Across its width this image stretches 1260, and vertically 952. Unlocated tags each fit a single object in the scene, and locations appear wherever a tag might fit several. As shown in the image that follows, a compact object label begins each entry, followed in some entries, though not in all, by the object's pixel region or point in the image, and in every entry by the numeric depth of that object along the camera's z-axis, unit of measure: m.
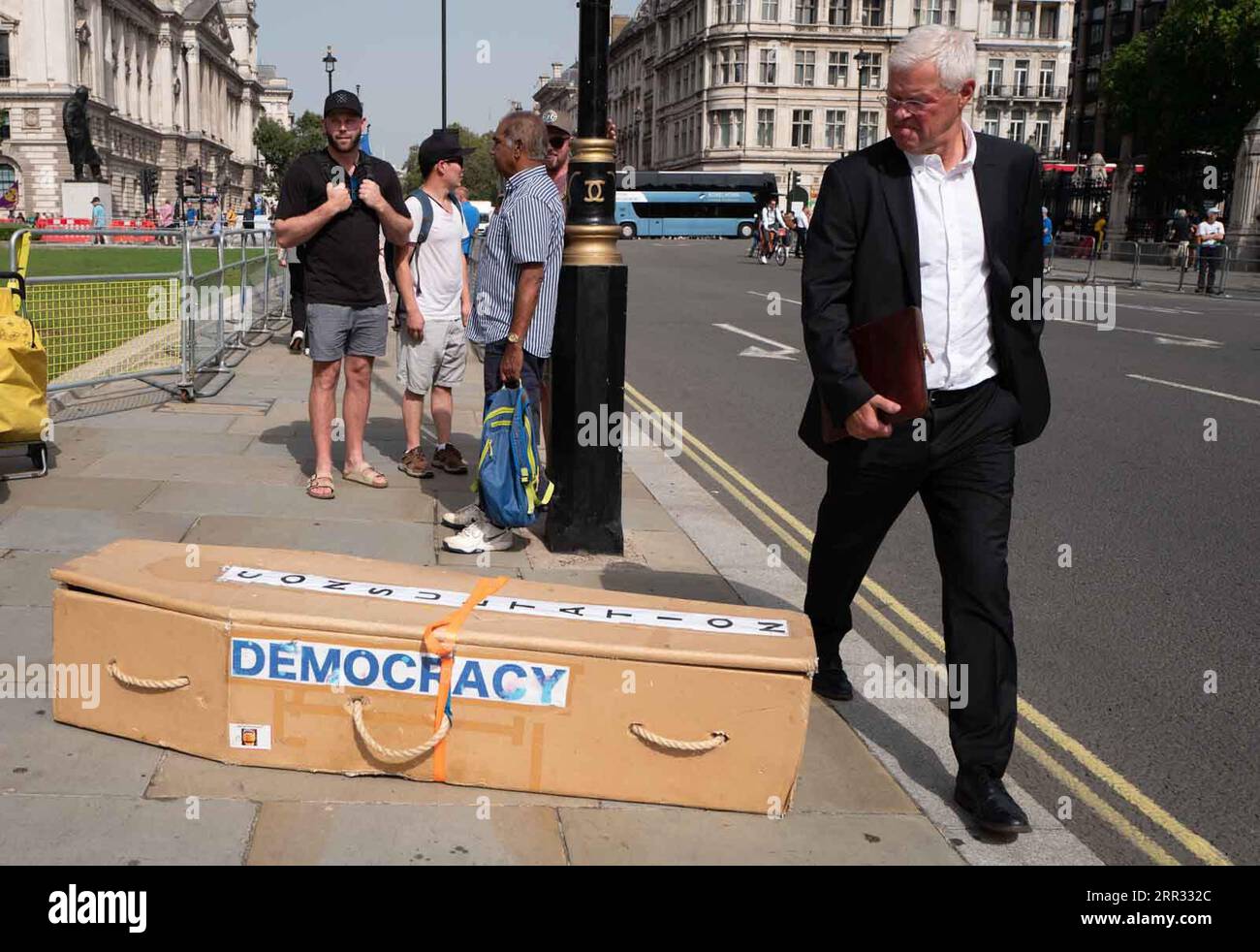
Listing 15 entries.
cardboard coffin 3.19
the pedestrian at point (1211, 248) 27.20
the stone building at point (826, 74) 87.44
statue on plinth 47.30
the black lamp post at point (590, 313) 5.39
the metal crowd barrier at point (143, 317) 9.18
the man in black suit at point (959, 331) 3.30
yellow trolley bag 6.34
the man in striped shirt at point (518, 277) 5.57
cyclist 36.12
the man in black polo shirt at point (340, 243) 6.32
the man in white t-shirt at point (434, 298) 7.04
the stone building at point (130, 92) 80.31
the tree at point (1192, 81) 53.97
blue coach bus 64.81
